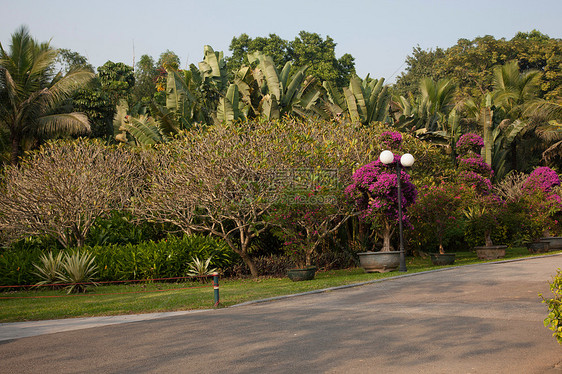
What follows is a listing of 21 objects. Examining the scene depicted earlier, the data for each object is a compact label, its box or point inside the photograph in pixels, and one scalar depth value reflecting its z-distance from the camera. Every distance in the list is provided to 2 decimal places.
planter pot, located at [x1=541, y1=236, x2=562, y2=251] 23.69
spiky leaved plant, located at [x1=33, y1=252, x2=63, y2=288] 16.91
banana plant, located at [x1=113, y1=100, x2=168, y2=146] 24.66
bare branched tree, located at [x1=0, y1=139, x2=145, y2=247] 18.47
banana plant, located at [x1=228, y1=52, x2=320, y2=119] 25.03
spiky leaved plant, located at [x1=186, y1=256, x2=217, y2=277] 17.45
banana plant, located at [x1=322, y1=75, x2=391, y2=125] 25.03
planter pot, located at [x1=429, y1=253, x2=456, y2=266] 18.89
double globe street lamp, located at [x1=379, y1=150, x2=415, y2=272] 16.02
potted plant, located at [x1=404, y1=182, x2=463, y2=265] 18.94
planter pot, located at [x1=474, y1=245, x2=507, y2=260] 20.66
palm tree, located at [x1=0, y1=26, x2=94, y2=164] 25.45
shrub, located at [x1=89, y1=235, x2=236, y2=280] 17.69
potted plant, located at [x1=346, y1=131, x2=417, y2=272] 16.61
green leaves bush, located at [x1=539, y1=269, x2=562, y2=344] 4.97
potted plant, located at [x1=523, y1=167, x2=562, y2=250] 22.98
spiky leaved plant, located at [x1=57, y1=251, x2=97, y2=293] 16.30
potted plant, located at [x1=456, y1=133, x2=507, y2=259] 20.81
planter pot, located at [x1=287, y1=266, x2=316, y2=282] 15.68
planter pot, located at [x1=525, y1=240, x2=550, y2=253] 22.80
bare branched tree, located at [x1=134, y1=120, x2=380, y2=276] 17.09
